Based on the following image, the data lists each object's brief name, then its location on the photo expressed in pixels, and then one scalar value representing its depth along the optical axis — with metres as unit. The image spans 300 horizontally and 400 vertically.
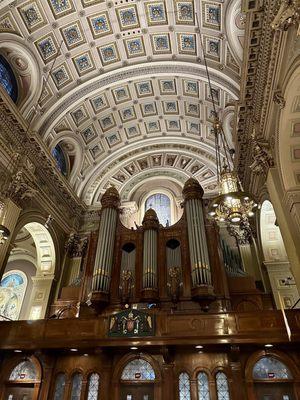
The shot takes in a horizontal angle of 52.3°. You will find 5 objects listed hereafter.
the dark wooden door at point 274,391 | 7.20
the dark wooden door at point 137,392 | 7.66
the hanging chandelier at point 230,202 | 6.01
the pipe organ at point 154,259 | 9.37
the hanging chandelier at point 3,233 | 6.85
